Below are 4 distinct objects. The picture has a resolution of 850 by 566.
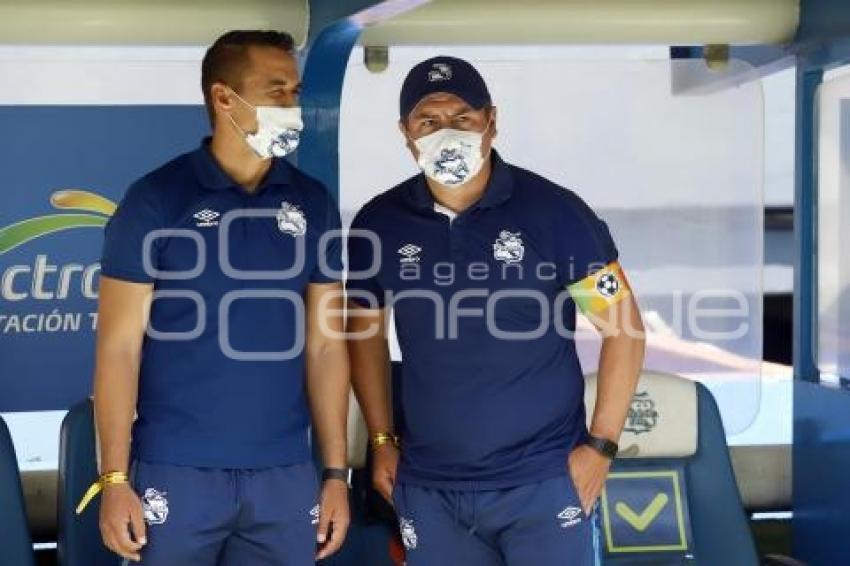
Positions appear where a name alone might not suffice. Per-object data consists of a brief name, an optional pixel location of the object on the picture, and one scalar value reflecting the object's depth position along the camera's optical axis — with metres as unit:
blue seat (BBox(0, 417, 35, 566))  7.53
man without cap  6.10
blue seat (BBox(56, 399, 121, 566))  7.67
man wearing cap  6.38
